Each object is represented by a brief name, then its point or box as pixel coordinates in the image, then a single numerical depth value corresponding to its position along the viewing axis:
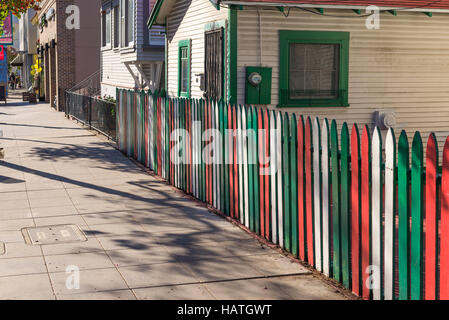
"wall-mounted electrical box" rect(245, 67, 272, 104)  14.04
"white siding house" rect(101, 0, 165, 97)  22.73
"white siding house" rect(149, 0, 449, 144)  14.09
